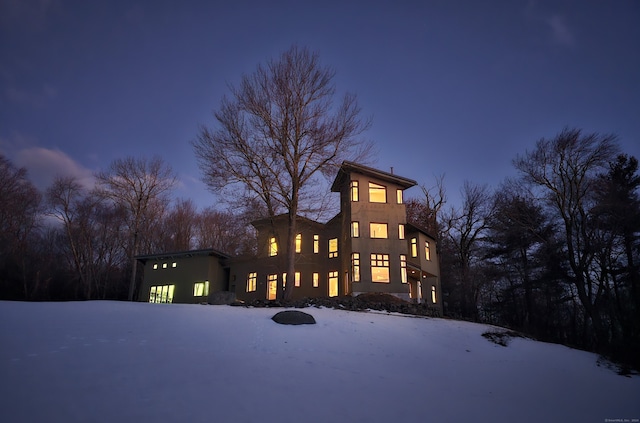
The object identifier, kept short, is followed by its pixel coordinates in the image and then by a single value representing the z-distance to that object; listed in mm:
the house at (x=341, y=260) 24234
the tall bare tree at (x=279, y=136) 20859
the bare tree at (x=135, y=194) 32750
